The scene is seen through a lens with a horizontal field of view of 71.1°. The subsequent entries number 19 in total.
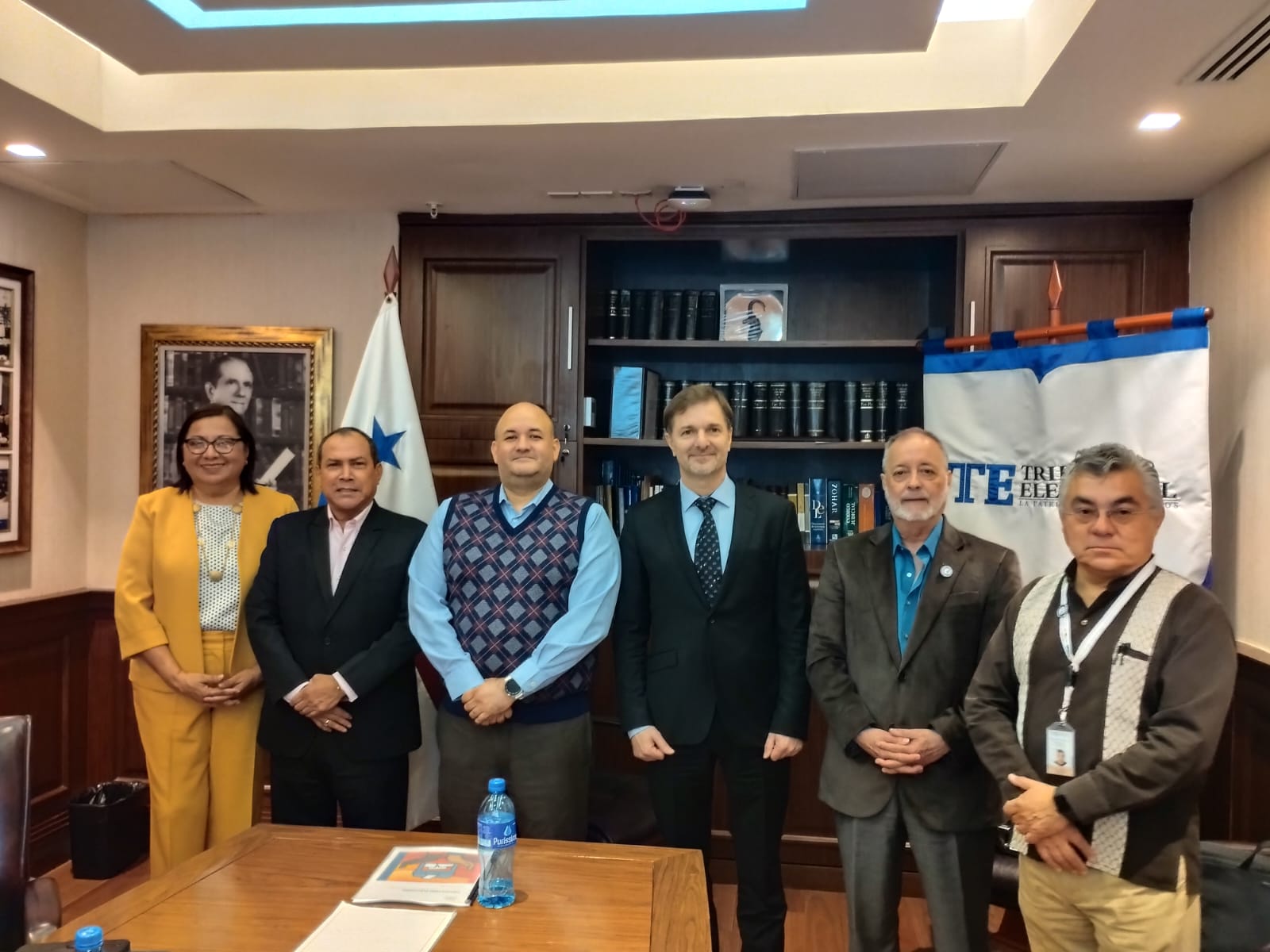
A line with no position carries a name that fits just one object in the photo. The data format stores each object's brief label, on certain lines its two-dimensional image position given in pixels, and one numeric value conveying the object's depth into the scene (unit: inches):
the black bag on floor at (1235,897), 73.1
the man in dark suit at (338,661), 91.8
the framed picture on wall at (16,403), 123.8
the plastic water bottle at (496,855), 58.1
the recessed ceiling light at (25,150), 106.1
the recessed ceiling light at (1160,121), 91.0
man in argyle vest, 85.8
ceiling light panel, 76.3
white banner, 95.8
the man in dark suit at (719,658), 86.3
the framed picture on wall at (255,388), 135.9
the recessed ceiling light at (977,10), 88.7
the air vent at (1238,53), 71.5
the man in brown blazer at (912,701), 77.6
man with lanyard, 62.2
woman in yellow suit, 98.7
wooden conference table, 53.4
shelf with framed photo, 132.6
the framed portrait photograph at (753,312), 139.3
